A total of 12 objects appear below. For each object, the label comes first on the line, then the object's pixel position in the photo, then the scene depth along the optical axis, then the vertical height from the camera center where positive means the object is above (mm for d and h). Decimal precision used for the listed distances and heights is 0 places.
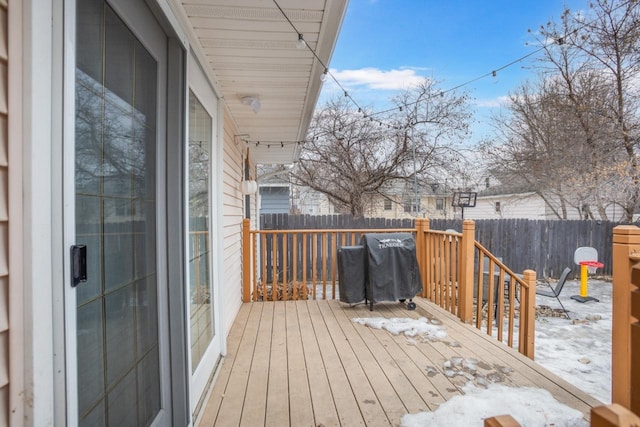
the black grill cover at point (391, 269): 4117 -646
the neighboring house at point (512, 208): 13297 +167
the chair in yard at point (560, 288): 5511 -1197
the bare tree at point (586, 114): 8336 +2633
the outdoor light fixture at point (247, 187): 4820 +353
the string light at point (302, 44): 1935 +1057
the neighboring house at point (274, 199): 13422 +524
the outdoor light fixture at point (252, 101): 3281 +1034
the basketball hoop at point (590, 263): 6633 -964
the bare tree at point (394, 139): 10602 +2174
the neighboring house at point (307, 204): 15820 +443
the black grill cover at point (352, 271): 4172 -677
